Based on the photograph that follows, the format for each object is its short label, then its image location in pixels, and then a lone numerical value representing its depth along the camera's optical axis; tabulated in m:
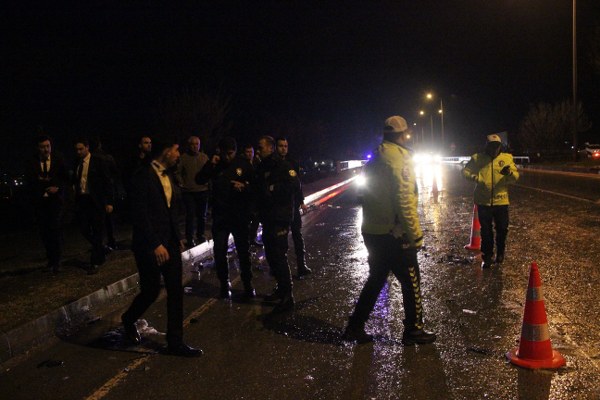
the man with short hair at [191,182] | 9.67
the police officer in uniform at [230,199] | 6.36
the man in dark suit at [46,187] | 7.60
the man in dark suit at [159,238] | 4.63
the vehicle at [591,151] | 44.91
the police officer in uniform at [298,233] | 7.62
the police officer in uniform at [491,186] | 7.75
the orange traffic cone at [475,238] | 9.46
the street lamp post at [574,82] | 32.54
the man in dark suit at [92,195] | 8.06
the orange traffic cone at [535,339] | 4.38
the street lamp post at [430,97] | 77.01
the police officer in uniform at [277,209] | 6.18
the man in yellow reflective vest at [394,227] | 4.66
